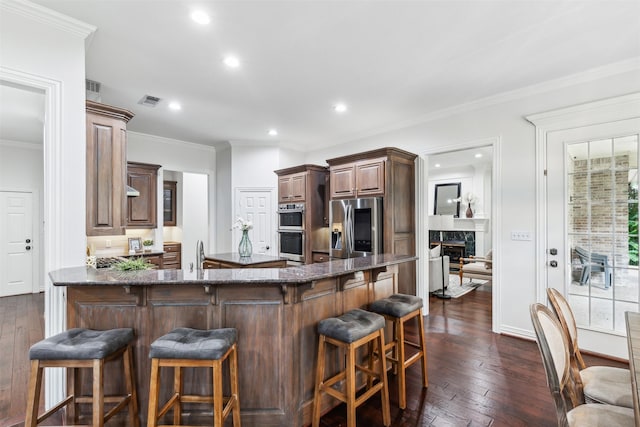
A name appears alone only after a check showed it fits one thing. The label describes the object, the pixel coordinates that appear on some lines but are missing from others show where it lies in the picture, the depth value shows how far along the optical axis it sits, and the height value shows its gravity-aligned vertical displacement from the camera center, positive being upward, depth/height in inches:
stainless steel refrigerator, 163.5 -6.9
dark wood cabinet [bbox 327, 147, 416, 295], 161.9 +15.3
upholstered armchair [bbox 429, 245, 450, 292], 209.8 -40.0
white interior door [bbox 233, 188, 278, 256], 229.5 +0.4
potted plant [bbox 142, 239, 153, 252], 207.6 -19.2
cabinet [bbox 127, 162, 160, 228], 200.7 +13.7
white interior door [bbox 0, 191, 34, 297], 215.2 -19.2
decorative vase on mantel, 303.7 +1.4
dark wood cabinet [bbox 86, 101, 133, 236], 98.3 +15.8
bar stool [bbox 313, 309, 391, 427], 73.4 -34.4
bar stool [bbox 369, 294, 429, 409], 88.6 -32.9
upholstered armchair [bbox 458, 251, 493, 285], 223.1 -42.1
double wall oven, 205.4 -11.5
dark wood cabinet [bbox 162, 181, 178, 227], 283.9 +12.4
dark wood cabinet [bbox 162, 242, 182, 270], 262.7 -34.9
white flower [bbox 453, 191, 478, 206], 304.7 +16.1
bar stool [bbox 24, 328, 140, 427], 64.3 -30.1
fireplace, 314.3 -31.8
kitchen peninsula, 77.6 -27.4
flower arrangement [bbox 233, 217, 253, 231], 162.0 -5.1
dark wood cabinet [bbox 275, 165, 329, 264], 202.1 +14.4
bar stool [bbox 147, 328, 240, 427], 63.2 -30.0
